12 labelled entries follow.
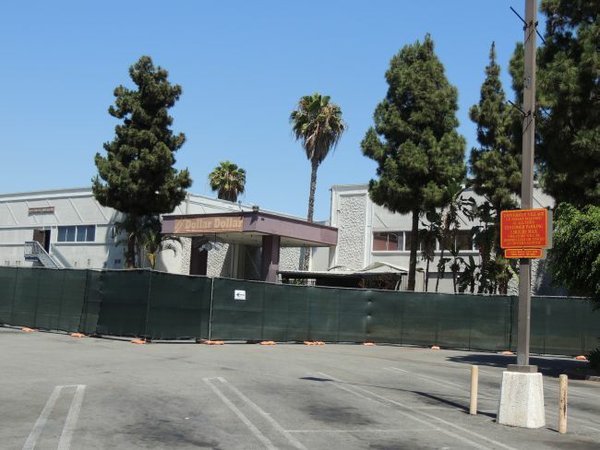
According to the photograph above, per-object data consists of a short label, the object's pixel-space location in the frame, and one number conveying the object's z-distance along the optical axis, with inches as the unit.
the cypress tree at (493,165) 1211.9
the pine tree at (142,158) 1386.6
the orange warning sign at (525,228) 413.7
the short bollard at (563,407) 375.9
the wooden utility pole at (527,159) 414.9
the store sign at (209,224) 1296.8
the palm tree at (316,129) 1726.1
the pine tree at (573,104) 759.1
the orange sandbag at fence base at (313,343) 991.6
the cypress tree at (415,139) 1182.9
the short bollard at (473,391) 424.2
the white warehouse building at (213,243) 1472.7
